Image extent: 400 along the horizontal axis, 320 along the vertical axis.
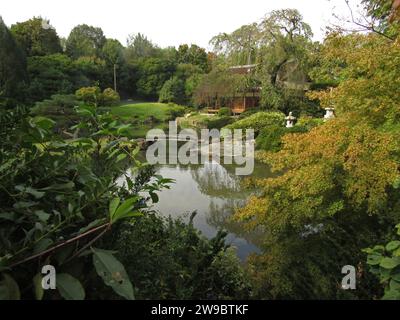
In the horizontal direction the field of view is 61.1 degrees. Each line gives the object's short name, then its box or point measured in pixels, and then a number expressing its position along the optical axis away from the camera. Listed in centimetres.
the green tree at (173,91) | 2730
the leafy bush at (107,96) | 1309
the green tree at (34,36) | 2080
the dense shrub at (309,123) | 1121
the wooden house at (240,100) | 1828
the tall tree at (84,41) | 2772
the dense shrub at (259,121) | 1376
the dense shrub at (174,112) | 2318
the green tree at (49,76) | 1619
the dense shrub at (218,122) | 1677
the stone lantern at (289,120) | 1267
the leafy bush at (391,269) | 121
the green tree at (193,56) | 3266
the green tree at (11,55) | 1462
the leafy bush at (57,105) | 1199
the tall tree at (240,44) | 1606
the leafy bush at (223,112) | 1876
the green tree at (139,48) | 3450
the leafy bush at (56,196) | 84
